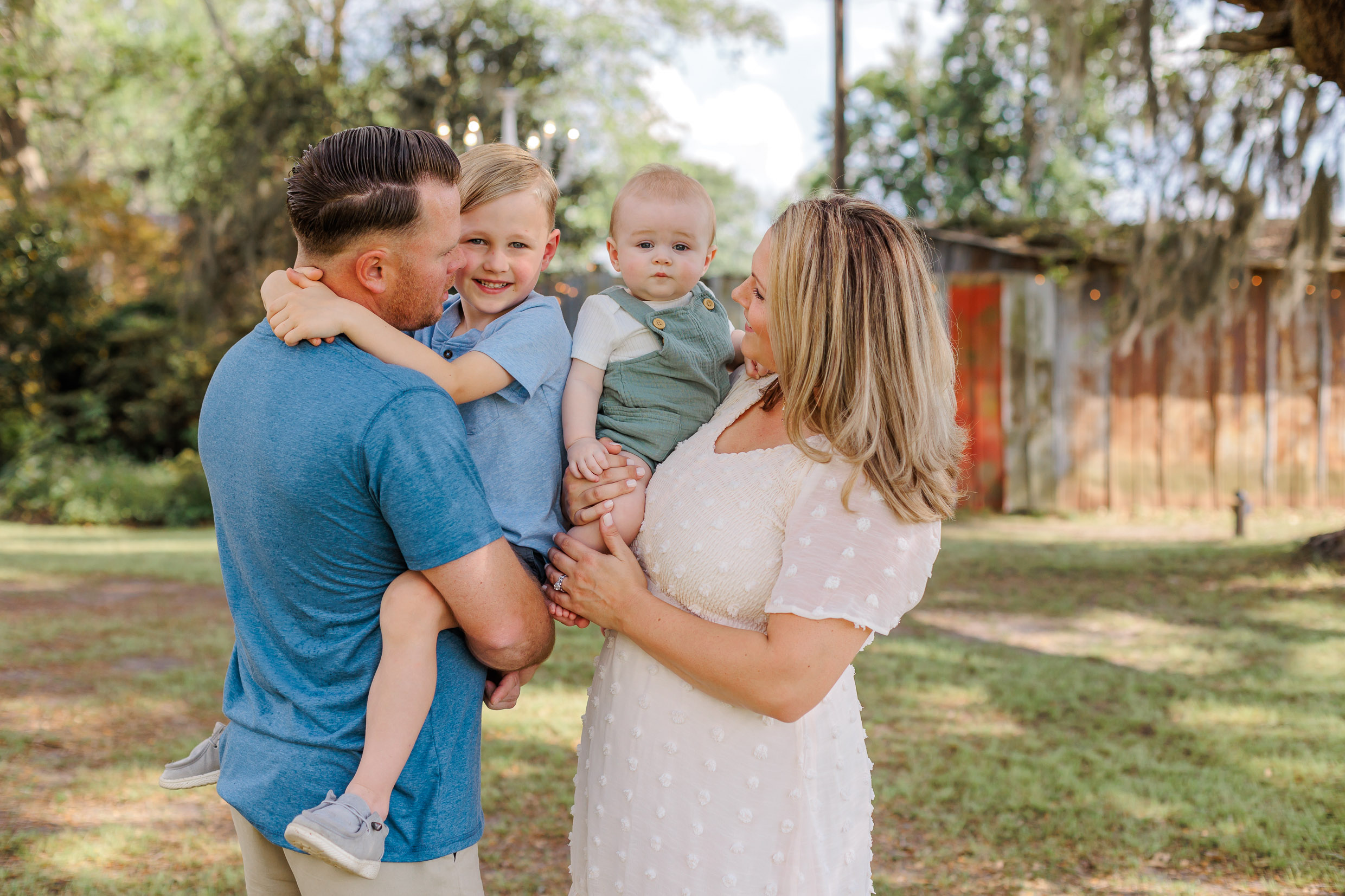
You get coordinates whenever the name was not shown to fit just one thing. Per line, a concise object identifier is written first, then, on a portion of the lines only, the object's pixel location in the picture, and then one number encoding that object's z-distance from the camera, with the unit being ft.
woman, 5.43
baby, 6.92
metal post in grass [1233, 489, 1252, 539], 32.24
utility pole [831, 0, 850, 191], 37.93
